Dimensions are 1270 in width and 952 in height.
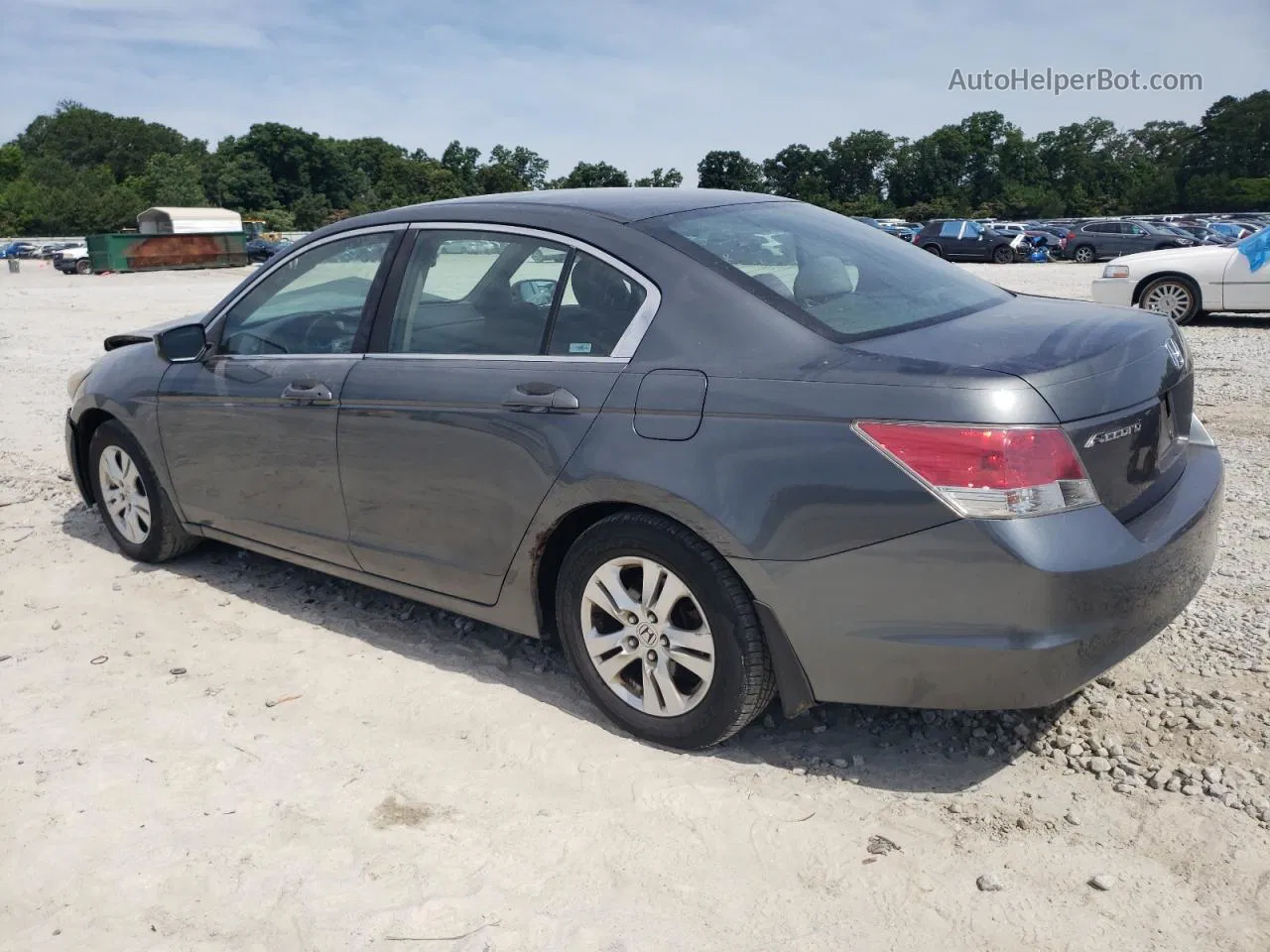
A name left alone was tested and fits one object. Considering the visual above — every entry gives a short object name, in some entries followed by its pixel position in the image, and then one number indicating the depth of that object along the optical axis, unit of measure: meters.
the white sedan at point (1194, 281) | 12.93
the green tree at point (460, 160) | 124.20
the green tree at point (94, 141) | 132.50
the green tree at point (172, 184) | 95.50
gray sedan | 2.71
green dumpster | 47.62
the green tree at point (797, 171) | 113.31
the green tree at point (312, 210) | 105.38
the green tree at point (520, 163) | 118.31
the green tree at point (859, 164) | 113.81
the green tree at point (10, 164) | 104.56
